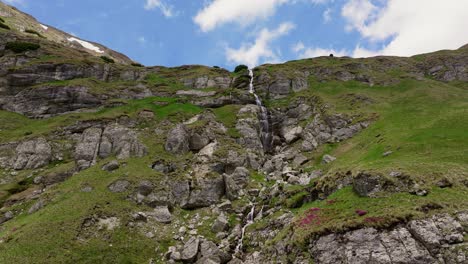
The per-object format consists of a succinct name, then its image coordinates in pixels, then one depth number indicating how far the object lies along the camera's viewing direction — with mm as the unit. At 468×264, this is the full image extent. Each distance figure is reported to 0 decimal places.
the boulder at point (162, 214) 39728
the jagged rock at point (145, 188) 43309
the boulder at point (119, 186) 42750
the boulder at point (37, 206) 40062
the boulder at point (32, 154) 50259
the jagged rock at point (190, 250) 31609
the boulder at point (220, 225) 37156
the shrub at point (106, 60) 102075
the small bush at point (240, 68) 104300
